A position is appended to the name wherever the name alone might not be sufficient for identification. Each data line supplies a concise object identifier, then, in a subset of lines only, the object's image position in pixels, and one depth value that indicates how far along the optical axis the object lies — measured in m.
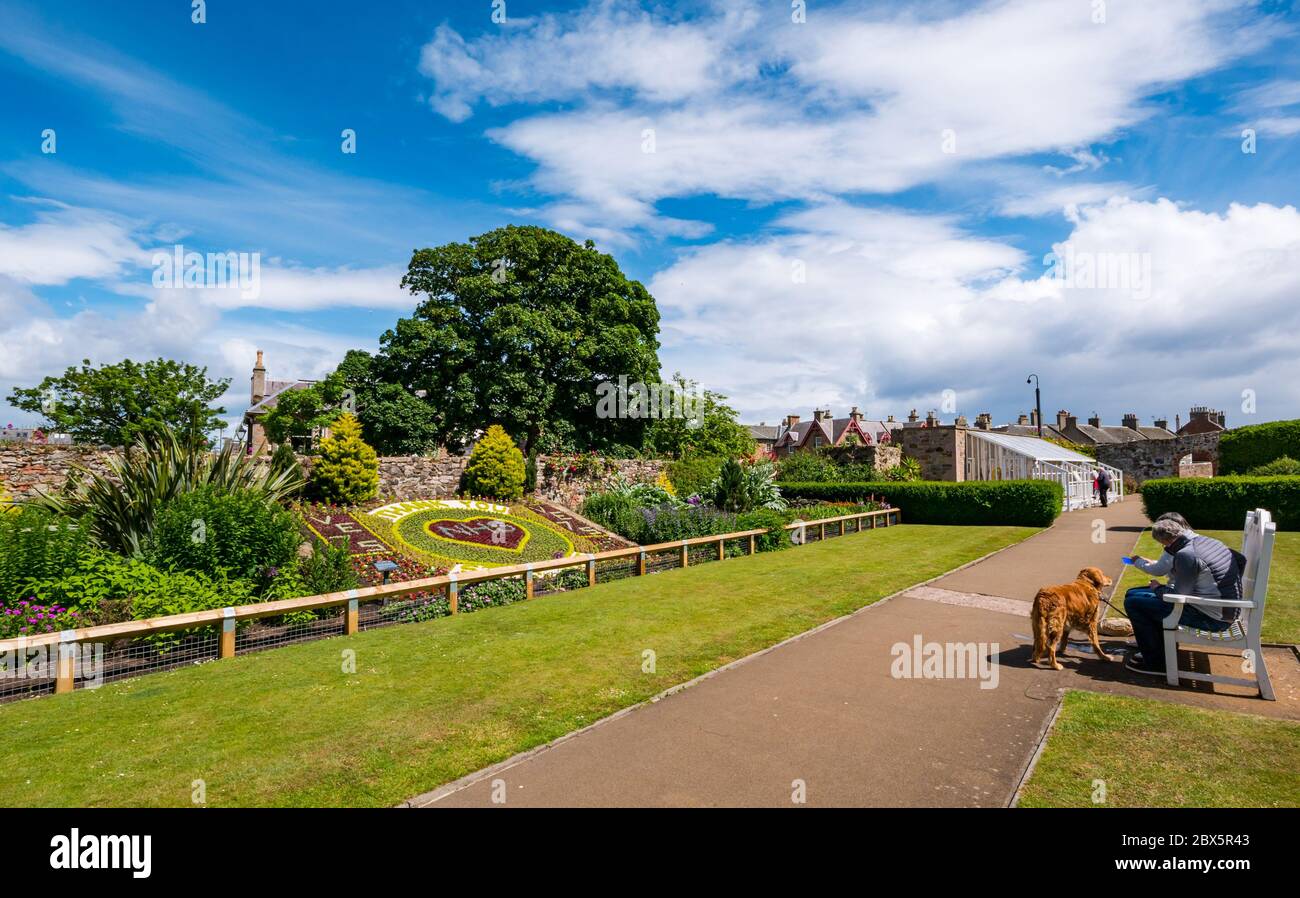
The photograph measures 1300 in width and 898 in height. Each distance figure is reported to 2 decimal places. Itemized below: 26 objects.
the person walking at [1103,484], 29.75
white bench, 5.82
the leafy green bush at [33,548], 8.04
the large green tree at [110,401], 32.53
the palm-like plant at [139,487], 10.18
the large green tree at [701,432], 36.12
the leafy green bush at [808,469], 30.17
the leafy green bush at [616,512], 19.59
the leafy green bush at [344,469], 18.95
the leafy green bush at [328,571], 10.52
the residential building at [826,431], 71.56
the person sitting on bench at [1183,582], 6.12
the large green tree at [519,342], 27.97
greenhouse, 28.08
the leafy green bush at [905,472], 30.05
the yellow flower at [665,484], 26.53
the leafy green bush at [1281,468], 25.76
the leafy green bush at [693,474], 26.36
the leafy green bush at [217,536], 9.46
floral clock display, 15.75
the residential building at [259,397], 43.94
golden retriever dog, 6.93
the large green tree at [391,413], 27.56
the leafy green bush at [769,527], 17.69
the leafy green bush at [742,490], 22.20
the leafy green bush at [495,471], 22.61
